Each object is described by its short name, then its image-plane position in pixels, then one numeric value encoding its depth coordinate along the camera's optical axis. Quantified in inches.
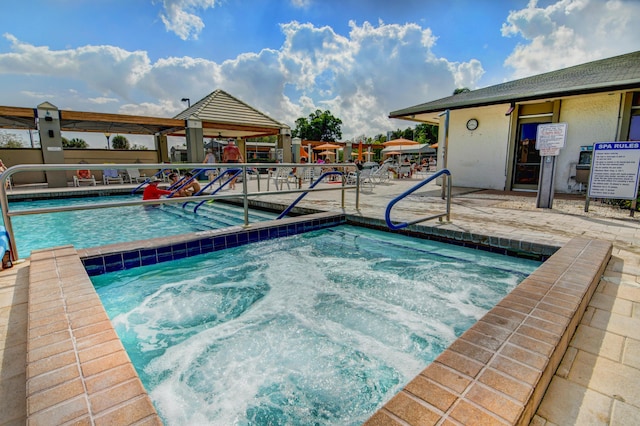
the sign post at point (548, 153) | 209.9
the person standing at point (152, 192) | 231.9
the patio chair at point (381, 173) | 433.7
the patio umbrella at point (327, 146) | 725.9
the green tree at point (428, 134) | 1393.7
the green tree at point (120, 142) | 1588.6
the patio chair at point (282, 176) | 361.4
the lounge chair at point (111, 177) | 531.1
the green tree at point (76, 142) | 1522.9
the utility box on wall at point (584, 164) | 307.6
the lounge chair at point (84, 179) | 472.4
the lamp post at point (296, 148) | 678.5
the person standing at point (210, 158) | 398.9
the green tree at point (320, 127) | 1726.1
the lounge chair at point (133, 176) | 545.7
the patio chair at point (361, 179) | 416.7
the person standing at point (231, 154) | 376.5
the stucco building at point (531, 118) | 286.5
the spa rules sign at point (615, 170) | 198.2
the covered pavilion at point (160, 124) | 438.9
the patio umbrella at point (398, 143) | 601.2
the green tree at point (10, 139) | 644.7
